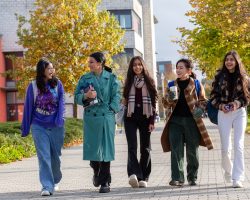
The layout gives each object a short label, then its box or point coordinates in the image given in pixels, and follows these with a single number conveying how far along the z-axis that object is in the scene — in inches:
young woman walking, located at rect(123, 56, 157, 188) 430.9
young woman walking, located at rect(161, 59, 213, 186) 425.1
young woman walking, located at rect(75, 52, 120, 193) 409.4
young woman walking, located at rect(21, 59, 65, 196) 410.0
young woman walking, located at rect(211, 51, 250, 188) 411.2
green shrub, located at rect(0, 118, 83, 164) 756.0
